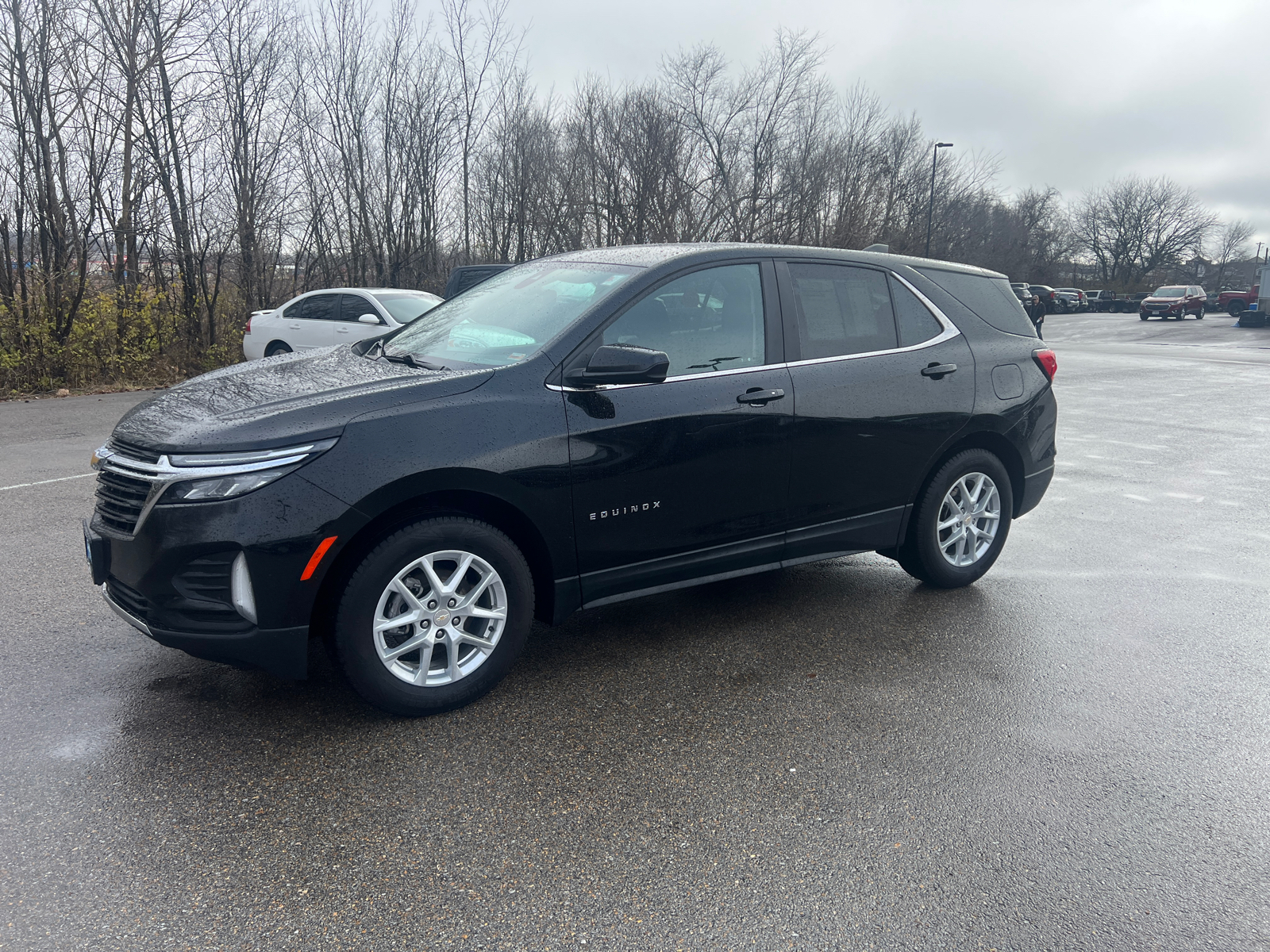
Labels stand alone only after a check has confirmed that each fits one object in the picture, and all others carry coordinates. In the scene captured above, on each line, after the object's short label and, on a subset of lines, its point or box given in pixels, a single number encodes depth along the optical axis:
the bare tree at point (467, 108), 23.09
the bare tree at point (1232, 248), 88.88
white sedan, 12.60
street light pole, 40.56
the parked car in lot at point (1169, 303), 47.78
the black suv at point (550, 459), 3.03
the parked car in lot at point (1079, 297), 61.16
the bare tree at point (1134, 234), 81.38
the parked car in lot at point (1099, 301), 66.69
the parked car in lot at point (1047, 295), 52.62
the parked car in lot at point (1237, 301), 51.97
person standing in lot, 28.36
